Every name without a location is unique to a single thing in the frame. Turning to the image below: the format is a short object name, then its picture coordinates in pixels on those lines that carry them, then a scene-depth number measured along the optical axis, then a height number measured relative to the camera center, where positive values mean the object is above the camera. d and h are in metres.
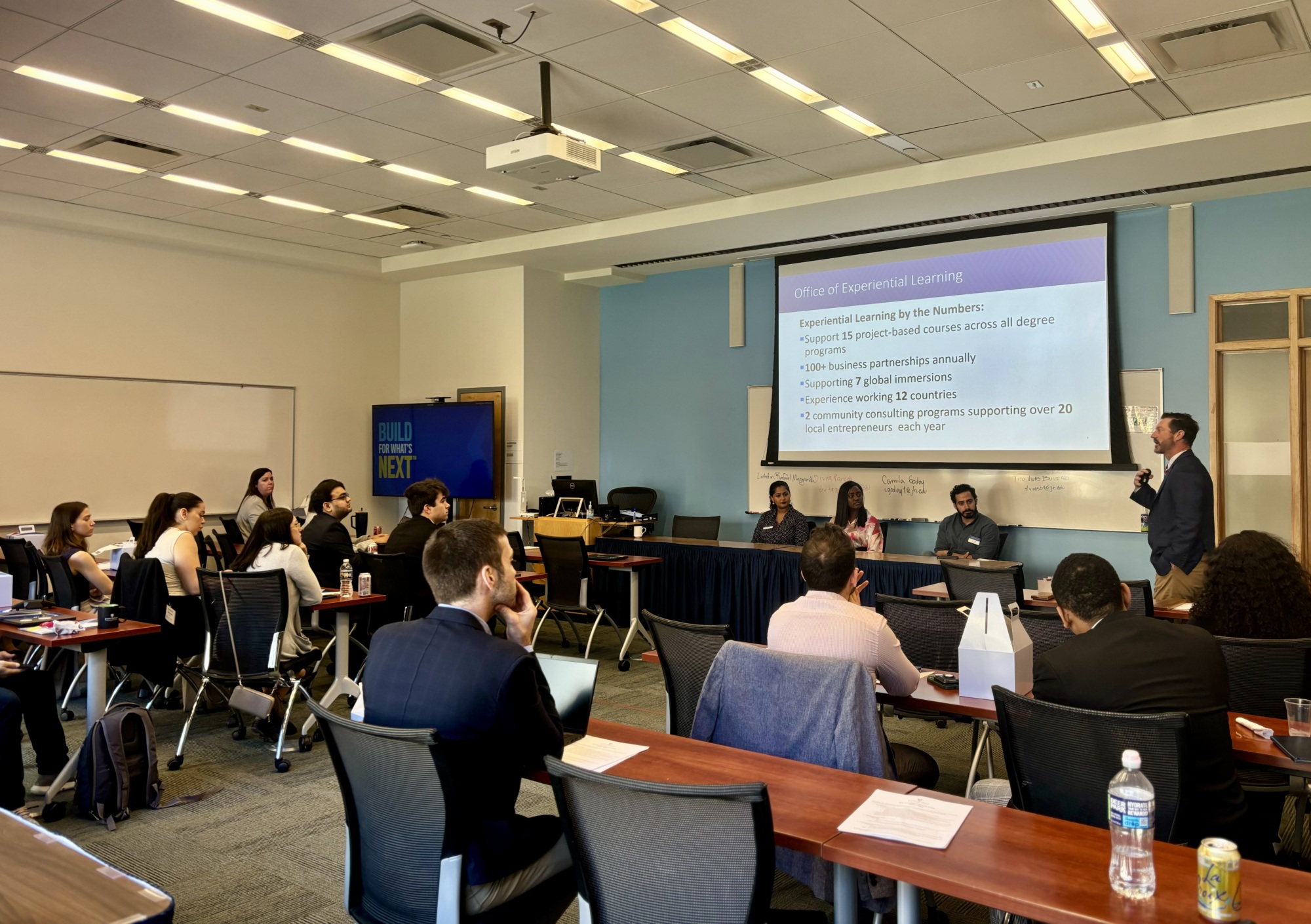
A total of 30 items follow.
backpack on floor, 3.88 -1.21
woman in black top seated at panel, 8.16 -0.45
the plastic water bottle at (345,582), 5.46 -0.63
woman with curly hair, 3.16 -0.40
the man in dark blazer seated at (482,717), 2.10 -0.56
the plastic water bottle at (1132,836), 1.59 -0.62
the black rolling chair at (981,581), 4.97 -0.59
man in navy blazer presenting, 5.34 -0.25
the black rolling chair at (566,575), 6.86 -0.75
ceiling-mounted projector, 5.03 +1.67
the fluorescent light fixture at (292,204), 7.57 +2.13
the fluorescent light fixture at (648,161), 6.55 +2.13
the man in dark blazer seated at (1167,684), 2.23 -0.52
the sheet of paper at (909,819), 1.84 -0.70
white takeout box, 3.02 -0.58
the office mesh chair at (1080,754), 2.13 -0.65
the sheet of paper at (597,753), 2.30 -0.70
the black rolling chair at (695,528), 8.93 -0.54
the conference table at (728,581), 7.07 -0.84
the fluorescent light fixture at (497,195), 7.34 +2.13
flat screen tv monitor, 9.52 +0.24
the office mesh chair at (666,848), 1.61 -0.66
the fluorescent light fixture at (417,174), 6.81 +2.13
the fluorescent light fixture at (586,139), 6.07 +2.14
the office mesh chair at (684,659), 3.15 -0.64
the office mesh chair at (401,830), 1.93 -0.75
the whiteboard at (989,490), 7.13 -0.16
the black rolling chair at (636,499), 9.49 -0.29
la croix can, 1.48 -0.64
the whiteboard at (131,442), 7.77 +0.26
